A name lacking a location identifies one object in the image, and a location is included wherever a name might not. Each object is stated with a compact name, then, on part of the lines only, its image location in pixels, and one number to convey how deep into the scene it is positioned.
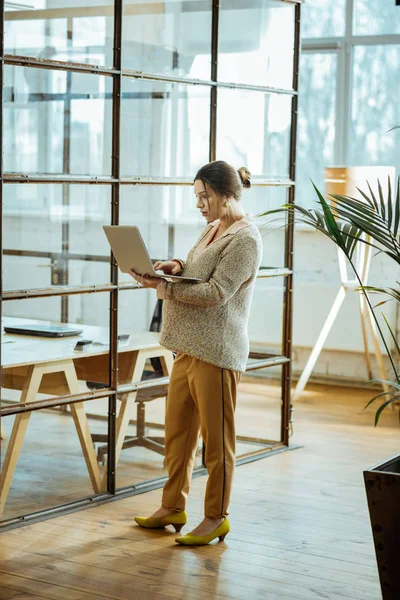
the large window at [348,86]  9.26
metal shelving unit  5.01
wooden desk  5.07
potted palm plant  3.77
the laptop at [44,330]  5.04
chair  5.79
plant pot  3.77
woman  4.79
